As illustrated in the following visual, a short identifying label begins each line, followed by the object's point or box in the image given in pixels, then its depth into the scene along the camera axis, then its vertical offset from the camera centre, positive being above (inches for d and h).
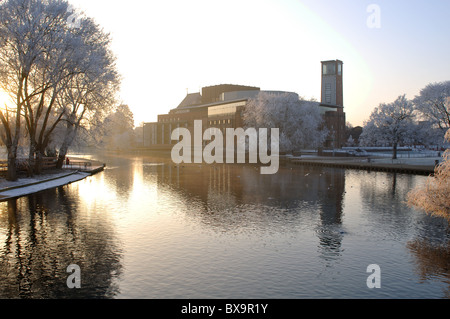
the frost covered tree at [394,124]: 3196.4 +189.1
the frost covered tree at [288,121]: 3302.2 +225.5
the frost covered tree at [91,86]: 1649.9 +292.3
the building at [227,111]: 5531.5 +570.0
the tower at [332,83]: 7027.6 +1146.6
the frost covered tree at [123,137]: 6939.0 +186.3
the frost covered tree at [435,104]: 2866.6 +316.9
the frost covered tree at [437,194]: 743.7 -90.6
